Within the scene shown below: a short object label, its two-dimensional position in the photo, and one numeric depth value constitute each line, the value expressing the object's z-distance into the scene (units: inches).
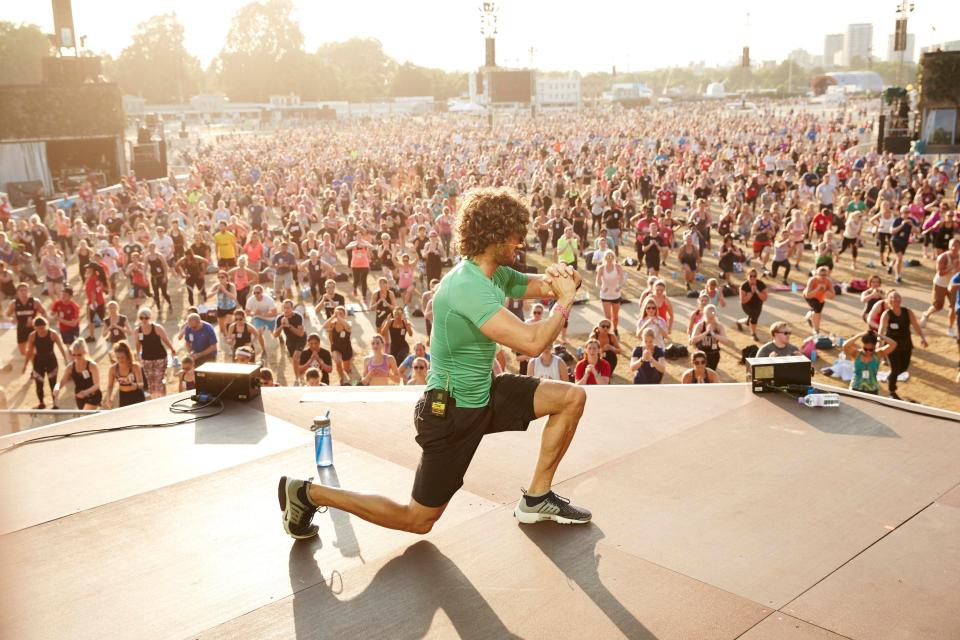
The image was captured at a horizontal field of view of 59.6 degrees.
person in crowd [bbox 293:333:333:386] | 385.7
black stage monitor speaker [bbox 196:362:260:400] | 242.2
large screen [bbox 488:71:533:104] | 2331.4
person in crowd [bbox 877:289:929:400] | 386.0
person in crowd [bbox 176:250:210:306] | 573.0
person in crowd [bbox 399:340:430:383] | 361.1
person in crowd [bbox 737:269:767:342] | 495.5
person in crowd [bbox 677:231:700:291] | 621.3
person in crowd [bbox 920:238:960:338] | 486.7
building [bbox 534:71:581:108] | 5172.2
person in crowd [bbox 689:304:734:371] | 403.9
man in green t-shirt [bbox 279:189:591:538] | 130.4
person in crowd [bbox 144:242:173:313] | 576.4
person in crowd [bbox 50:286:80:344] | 452.4
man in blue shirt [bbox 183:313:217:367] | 391.5
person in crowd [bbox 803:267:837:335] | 471.8
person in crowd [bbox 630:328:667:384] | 370.9
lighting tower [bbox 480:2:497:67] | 1989.4
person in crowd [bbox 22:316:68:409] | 397.1
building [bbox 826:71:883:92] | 5128.0
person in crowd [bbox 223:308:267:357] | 408.5
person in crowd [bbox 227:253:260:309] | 523.5
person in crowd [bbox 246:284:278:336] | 470.0
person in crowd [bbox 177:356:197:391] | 353.4
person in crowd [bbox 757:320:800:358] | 350.6
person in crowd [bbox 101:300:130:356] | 430.6
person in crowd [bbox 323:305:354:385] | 411.8
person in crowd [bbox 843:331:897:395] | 350.9
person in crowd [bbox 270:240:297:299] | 581.6
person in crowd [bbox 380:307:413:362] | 412.5
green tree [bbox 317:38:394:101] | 5689.0
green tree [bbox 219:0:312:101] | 4557.1
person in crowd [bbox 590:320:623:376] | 378.6
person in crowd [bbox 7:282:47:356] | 436.1
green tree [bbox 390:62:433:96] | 4685.0
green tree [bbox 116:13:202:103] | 4320.9
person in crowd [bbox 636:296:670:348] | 412.5
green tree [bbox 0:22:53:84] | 2406.5
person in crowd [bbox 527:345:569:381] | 349.1
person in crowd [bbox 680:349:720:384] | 347.9
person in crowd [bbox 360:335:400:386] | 370.0
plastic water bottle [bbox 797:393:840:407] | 221.6
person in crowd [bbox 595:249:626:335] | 493.0
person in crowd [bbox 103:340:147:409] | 354.3
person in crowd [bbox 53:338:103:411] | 363.3
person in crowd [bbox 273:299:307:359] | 428.5
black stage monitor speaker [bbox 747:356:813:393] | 230.1
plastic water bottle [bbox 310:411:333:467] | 189.2
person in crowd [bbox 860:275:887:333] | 404.7
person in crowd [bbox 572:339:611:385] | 354.6
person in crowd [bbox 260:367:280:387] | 343.3
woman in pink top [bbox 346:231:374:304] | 597.0
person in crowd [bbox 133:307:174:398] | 388.2
